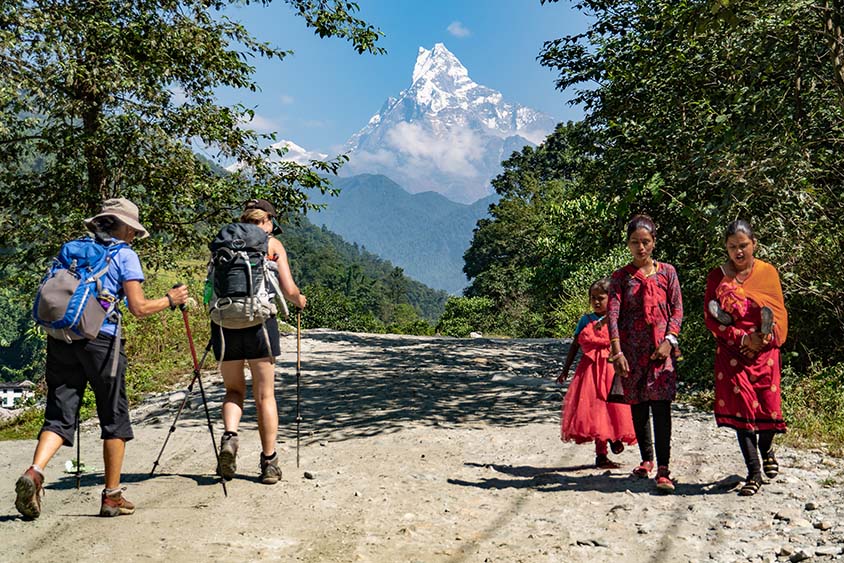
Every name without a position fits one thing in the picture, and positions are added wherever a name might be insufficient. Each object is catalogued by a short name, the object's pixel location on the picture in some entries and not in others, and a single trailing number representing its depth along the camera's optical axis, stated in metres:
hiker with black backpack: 5.75
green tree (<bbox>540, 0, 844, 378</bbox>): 7.65
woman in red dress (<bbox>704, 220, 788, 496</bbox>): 5.60
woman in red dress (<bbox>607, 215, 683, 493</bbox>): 5.80
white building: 54.71
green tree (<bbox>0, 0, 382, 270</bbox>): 10.56
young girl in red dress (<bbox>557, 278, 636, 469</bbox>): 6.41
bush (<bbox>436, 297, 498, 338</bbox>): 47.72
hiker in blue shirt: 5.04
